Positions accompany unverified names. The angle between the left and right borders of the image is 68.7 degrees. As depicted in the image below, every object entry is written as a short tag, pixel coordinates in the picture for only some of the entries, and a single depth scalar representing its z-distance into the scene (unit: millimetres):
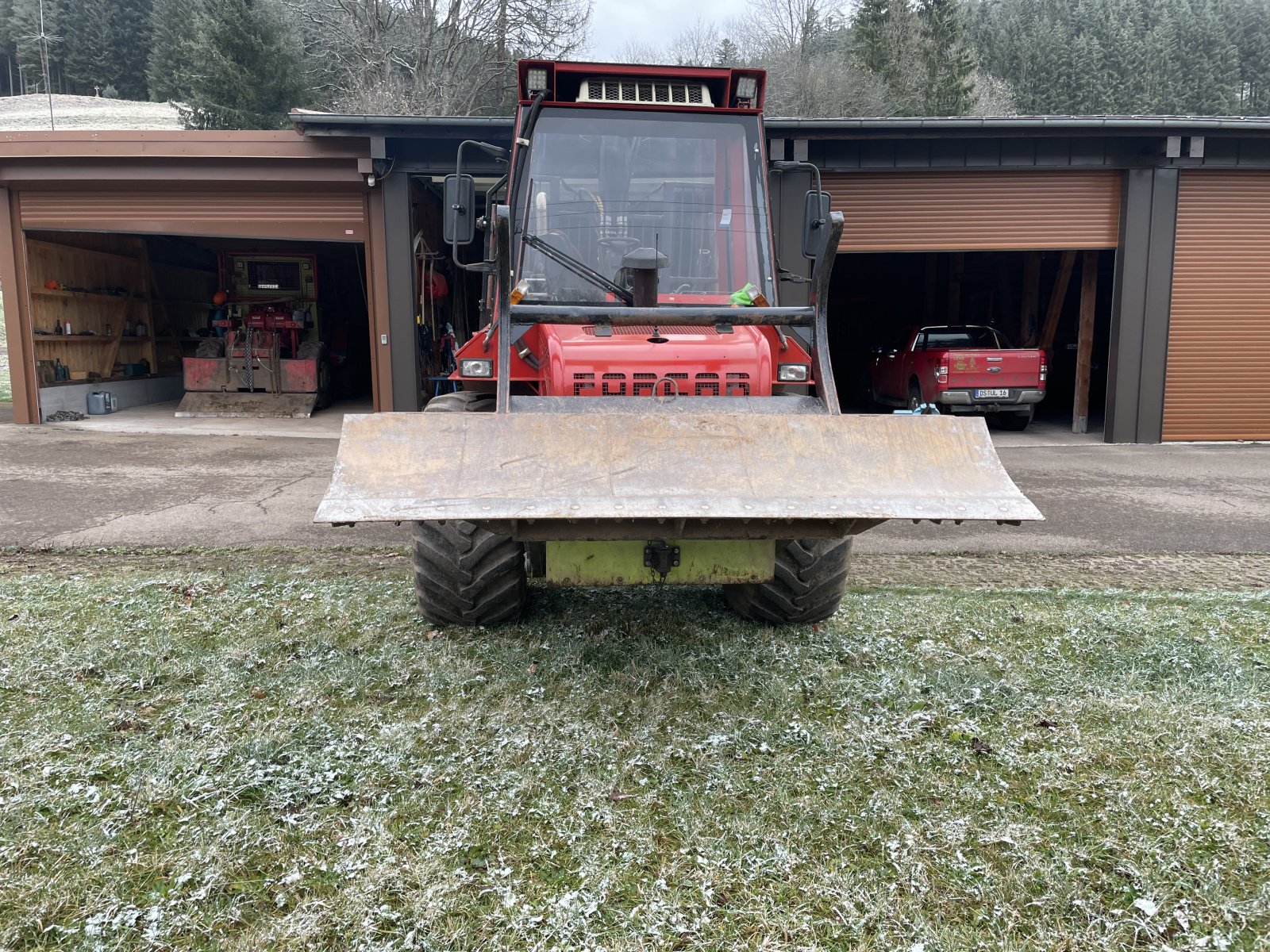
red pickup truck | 13008
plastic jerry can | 13617
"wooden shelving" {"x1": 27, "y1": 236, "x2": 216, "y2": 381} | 12961
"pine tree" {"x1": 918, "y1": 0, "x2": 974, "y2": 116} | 33281
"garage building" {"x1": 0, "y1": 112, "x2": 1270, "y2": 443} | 11023
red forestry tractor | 3154
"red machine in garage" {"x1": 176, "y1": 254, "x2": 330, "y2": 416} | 14031
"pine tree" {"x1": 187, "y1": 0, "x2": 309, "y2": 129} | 29109
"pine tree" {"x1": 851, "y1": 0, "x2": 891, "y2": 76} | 34969
